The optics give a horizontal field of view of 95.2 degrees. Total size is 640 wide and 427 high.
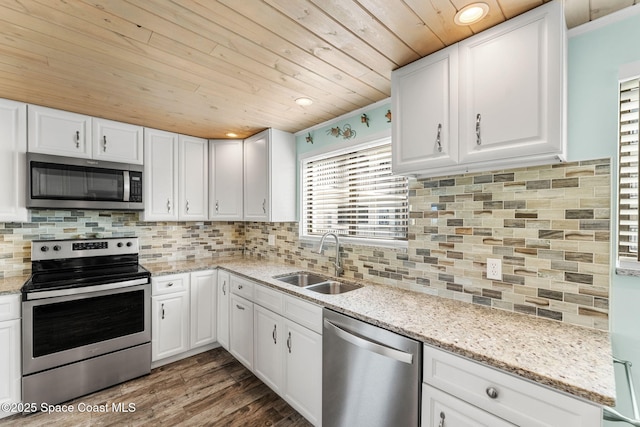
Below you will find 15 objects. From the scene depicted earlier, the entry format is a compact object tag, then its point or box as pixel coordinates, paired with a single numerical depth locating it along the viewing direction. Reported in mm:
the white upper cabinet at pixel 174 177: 2915
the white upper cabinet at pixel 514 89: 1218
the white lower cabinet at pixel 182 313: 2662
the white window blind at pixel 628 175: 1271
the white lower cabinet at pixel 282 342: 1883
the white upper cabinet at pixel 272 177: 2930
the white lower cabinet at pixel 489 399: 938
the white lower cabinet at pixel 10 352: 1997
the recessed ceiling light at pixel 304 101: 2201
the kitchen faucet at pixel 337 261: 2441
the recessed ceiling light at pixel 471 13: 1248
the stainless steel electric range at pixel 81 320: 2084
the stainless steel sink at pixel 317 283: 2334
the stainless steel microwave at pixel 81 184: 2299
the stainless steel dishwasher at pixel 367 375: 1344
